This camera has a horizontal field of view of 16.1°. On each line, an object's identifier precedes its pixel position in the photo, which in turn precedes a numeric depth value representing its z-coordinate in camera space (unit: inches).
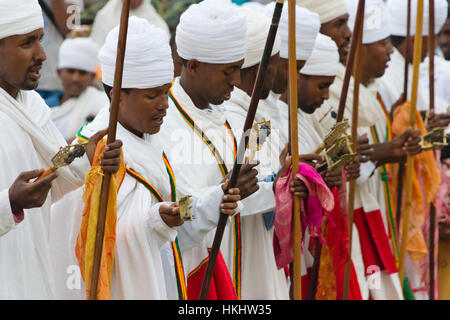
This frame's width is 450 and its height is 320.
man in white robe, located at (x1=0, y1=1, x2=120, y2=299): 268.9
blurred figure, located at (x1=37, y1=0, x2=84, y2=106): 500.9
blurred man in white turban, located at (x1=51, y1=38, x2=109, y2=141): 515.4
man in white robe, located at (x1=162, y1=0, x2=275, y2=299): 313.7
